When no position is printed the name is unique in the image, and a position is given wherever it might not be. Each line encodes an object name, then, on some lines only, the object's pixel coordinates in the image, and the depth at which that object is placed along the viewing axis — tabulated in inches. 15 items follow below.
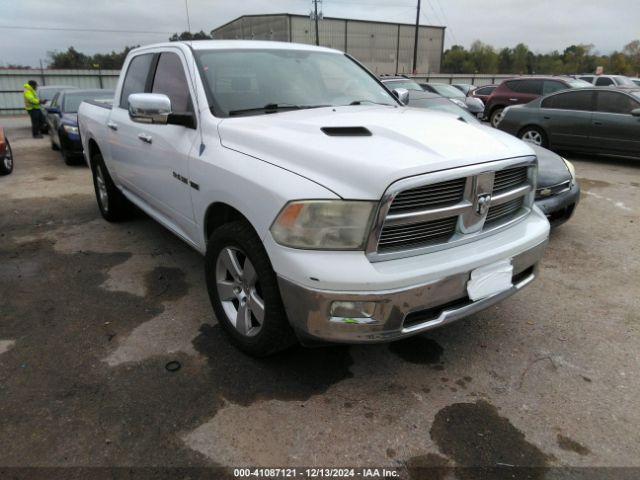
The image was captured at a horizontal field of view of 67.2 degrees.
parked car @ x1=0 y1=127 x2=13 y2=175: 349.1
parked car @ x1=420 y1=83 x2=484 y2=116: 582.9
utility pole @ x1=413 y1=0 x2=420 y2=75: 1520.8
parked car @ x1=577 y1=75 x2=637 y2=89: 739.9
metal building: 2245.3
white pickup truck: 87.5
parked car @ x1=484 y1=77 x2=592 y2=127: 502.0
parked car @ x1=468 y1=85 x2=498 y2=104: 731.6
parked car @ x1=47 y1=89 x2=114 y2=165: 380.2
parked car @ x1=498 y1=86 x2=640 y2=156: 344.2
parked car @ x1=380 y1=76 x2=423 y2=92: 573.3
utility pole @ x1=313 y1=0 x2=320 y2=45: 1773.0
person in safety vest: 575.2
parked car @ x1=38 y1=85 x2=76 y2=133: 630.7
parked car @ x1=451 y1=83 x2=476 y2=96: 907.5
